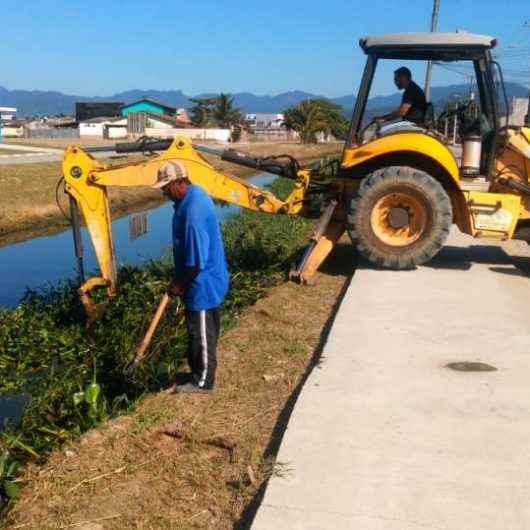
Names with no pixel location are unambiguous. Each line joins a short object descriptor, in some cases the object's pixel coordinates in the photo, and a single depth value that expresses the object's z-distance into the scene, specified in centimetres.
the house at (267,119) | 12784
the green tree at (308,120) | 6281
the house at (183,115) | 7725
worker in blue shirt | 473
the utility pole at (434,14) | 3091
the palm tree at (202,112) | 7356
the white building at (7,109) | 7847
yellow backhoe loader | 789
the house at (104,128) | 6825
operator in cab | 823
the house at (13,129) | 7518
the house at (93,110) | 8788
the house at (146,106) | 8131
